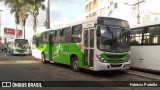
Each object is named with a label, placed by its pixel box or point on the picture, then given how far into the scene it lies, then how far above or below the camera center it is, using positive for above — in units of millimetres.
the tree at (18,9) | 21359 +6422
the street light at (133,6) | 22321 +6936
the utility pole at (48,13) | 16465 +4232
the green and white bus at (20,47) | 18143 -267
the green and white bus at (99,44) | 6554 +14
